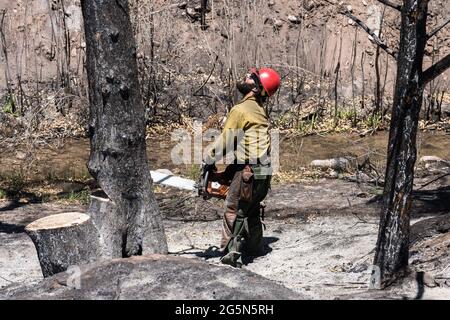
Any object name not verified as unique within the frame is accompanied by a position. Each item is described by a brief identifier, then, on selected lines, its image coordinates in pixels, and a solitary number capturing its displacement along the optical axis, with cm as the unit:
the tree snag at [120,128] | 1054
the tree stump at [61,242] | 990
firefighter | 1126
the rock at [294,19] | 2328
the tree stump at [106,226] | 1040
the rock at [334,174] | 1652
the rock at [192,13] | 2308
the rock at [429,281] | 909
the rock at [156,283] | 836
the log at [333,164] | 1704
